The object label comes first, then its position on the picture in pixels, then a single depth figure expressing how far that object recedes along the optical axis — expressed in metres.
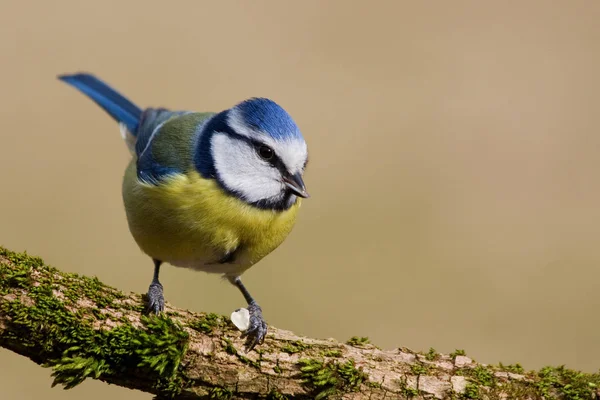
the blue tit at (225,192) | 5.61
